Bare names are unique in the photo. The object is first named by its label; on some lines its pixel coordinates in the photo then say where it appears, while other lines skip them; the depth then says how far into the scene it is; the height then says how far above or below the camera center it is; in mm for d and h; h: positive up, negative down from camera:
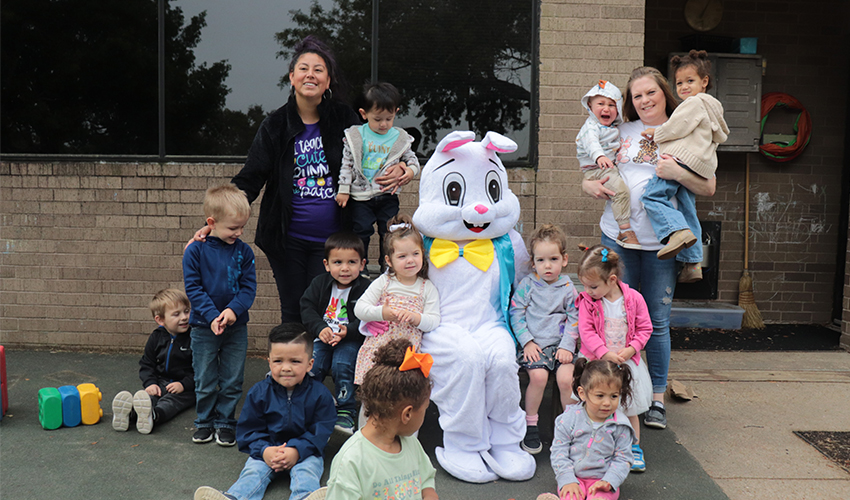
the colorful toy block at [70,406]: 4086 -1258
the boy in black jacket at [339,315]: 3963 -645
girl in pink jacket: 3676 -590
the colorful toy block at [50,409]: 4047 -1267
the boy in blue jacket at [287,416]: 3395 -1106
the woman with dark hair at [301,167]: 4148 +256
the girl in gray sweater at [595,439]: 3248 -1126
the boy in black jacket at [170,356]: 4387 -1018
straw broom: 6938 -868
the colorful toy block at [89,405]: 4125 -1257
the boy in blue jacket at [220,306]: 3857 -588
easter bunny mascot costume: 3572 -655
